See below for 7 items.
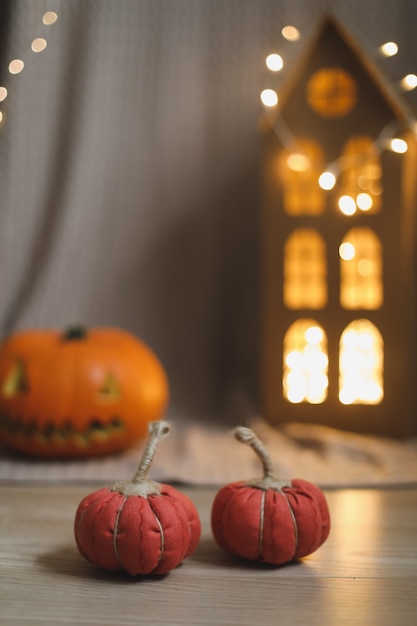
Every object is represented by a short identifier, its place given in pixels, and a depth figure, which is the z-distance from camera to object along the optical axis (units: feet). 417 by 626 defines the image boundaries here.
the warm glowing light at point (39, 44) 5.70
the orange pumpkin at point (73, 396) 4.50
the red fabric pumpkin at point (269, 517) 2.69
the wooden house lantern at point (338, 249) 5.15
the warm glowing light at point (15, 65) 5.43
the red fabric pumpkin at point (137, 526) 2.55
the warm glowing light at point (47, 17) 5.36
